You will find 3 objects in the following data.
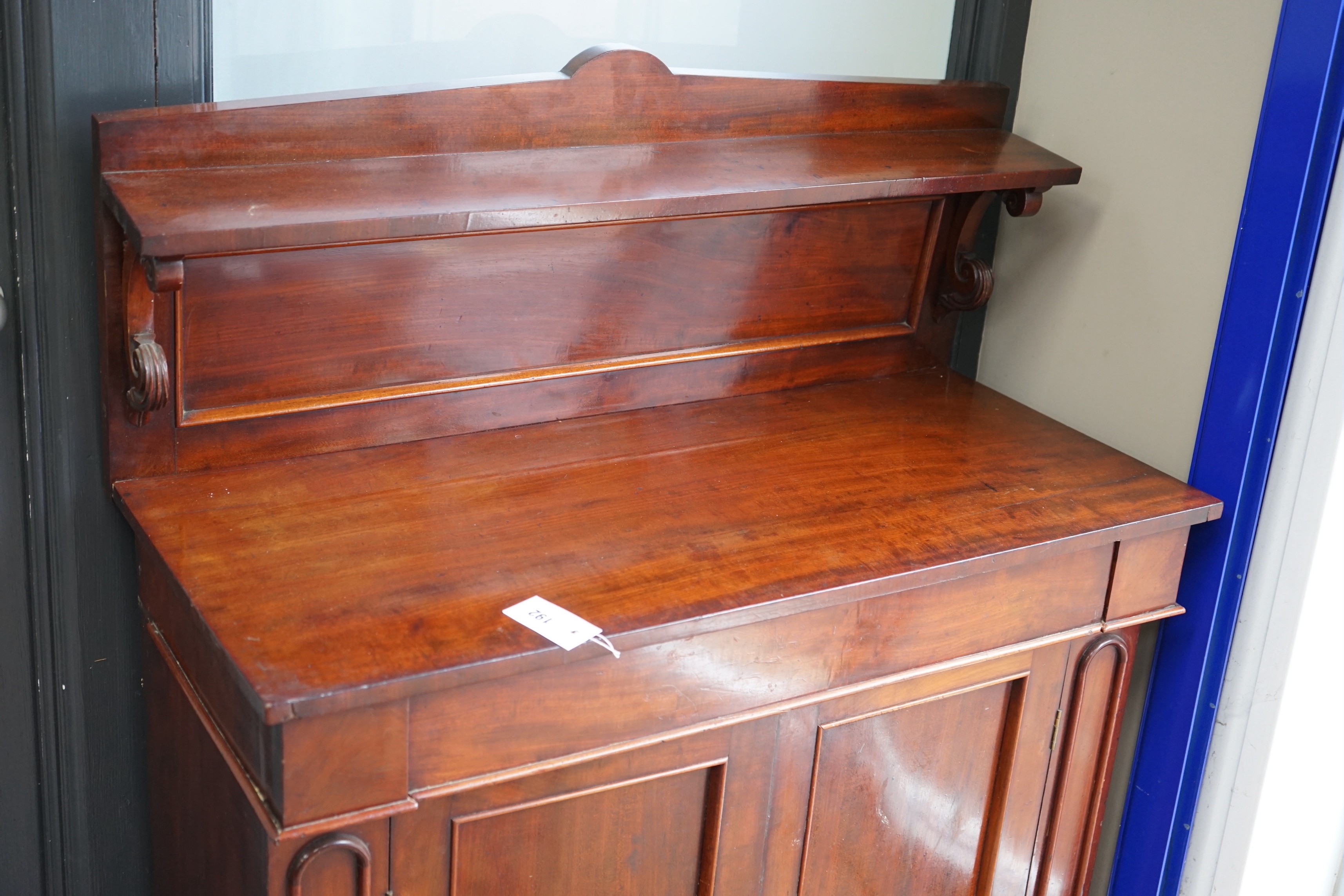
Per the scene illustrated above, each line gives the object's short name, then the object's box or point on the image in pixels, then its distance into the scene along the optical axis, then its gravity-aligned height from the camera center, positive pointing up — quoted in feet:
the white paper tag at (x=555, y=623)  4.29 -2.02
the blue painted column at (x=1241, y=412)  5.31 -1.51
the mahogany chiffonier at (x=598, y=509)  4.39 -1.95
